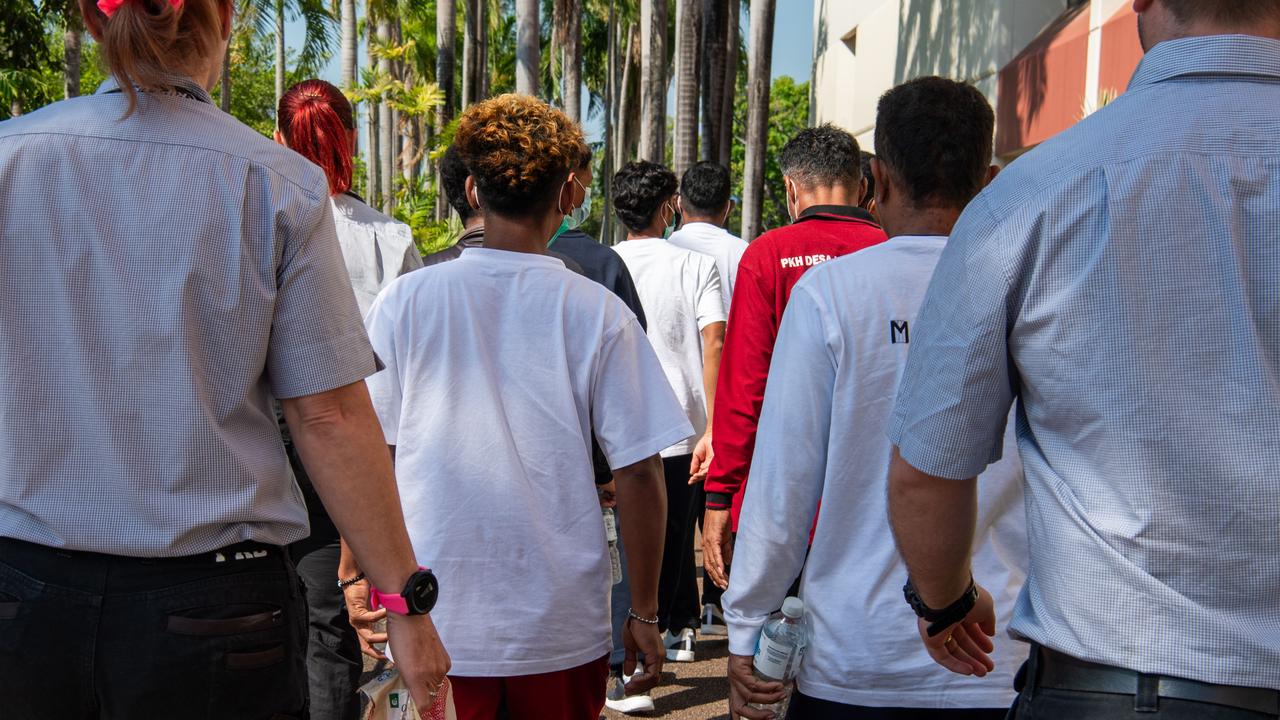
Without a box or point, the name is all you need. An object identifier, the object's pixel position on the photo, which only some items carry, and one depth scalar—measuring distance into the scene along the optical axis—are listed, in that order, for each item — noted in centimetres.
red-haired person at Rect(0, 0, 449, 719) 208
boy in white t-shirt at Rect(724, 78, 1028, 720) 277
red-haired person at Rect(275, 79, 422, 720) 417
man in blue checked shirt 175
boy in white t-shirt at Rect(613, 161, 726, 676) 624
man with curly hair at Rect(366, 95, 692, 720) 309
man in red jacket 401
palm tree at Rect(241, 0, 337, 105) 3306
